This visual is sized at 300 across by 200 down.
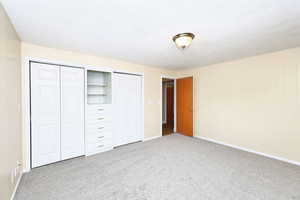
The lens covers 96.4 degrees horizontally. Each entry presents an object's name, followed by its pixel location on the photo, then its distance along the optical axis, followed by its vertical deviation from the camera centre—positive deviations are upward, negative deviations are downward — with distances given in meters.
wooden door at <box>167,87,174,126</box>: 6.43 -0.32
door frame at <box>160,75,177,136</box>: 4.56 +0.79
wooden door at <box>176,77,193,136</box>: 4.44 -0.21
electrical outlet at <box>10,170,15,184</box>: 1.71 -1.00
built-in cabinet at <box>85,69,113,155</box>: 3.12 -0.31
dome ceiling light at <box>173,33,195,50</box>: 2.03 +0.93
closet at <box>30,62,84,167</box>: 2.48 -0.26
